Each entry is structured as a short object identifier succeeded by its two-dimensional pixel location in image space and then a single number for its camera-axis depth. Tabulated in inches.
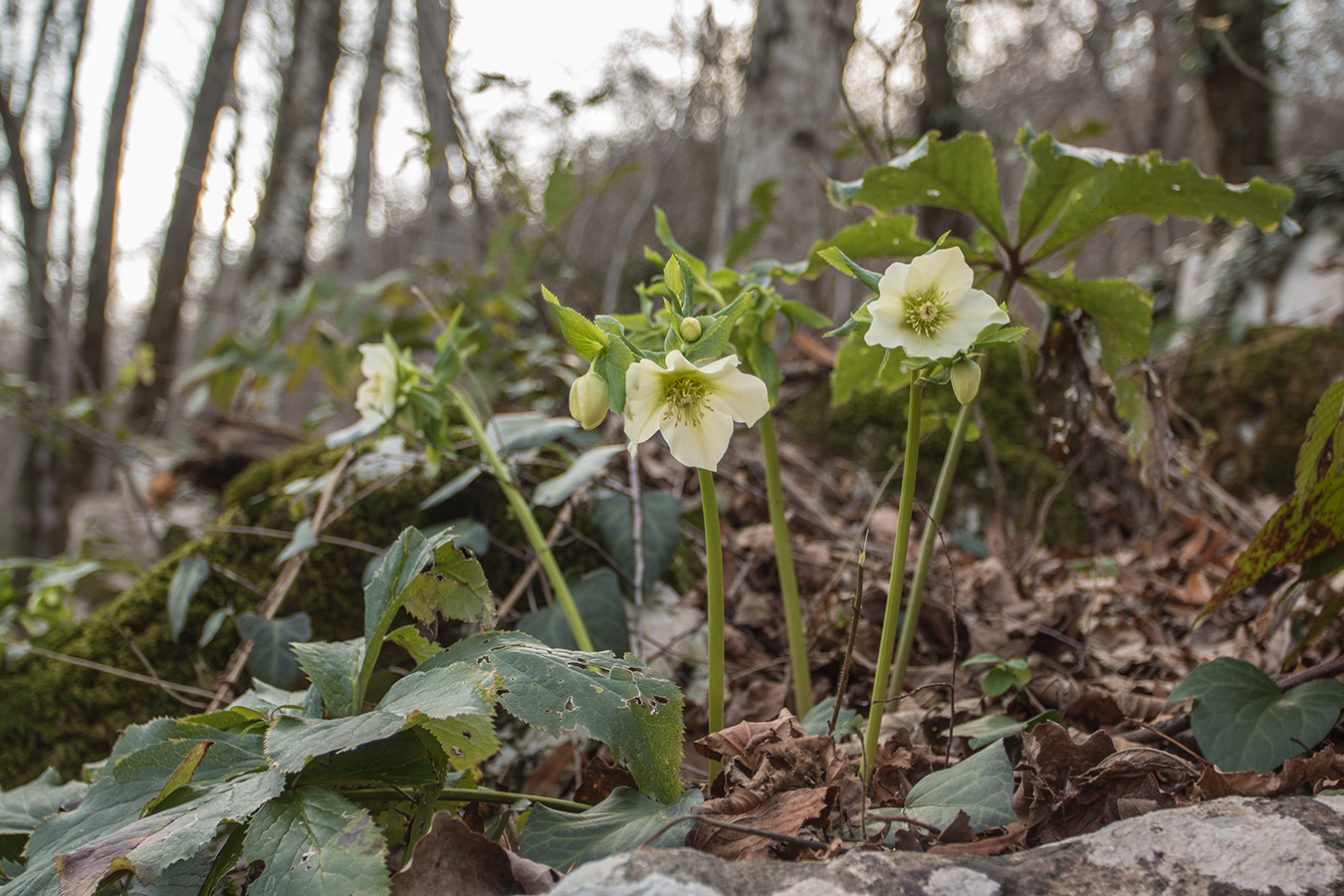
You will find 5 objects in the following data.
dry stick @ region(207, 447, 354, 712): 60.4
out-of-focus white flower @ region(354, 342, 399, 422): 54.4
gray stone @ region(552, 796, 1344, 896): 26.1
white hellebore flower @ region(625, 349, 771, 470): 31.2
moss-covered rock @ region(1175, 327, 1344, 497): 115.1
